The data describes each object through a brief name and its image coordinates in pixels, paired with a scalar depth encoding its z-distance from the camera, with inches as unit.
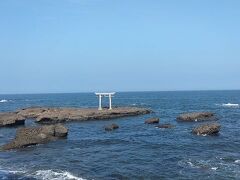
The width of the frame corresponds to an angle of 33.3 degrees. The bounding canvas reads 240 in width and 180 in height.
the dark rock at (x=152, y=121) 2872.0
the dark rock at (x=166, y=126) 2566.4
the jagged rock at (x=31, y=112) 3439.5
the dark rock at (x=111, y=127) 2527.8
